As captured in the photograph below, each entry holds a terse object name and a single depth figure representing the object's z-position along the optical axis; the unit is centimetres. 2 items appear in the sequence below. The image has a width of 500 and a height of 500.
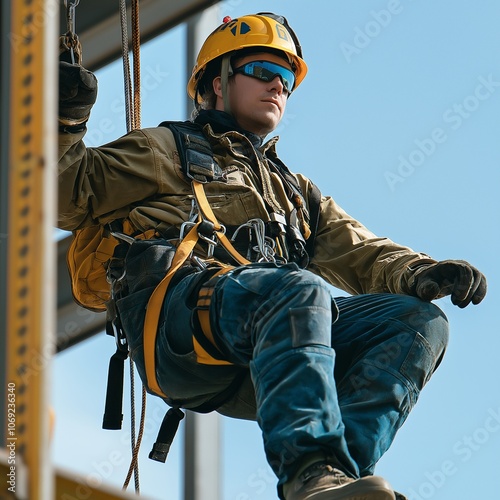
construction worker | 705
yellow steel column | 443
